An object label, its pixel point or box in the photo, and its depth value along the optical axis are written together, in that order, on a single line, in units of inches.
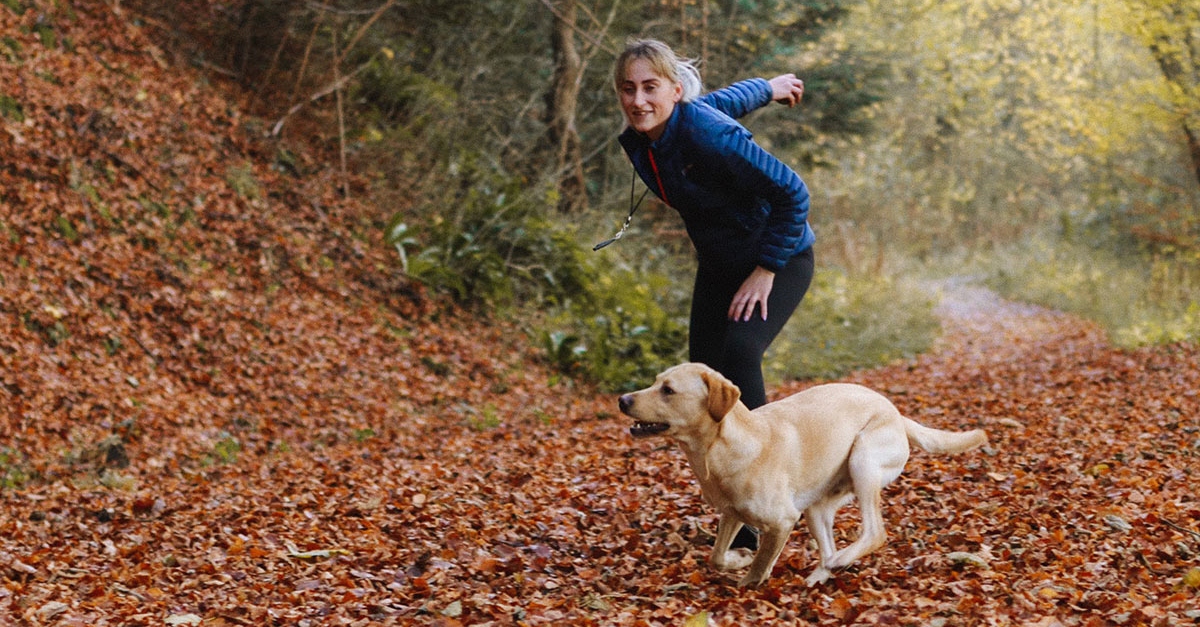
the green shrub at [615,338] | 466.0
